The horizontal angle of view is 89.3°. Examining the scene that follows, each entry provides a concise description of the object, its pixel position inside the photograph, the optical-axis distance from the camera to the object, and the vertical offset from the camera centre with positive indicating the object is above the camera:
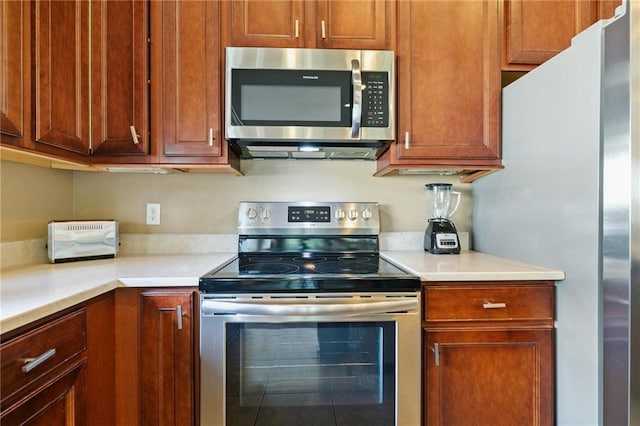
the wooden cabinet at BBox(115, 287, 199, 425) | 1.15 -0.52
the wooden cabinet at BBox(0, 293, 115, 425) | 0.76 -0.44
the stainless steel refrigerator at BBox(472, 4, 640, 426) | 0.95 +0.02
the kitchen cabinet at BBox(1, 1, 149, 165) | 1.07 +0.51
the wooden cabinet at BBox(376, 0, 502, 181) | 1.51 +0.60
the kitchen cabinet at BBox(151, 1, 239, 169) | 1.45 +0.59
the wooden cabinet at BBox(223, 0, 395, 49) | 1.47 +0.86
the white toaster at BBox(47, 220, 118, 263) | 1.44 -0.14
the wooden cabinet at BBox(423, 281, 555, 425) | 1.22 -0.54
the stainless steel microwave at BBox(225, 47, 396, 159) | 1.43 +0.52
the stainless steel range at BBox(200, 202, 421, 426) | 1.15 -0.51
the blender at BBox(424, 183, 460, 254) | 1.67 -0.05
